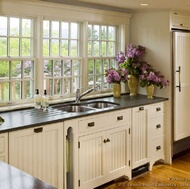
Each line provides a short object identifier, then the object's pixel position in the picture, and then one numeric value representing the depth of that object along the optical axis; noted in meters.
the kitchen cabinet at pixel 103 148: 3.38
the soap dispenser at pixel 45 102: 3.65
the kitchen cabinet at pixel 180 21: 4.45
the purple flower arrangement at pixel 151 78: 4.40
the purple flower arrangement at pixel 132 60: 4.54
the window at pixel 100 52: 4.50
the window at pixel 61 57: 3.96
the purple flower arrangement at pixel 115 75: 4.43
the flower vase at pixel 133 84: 4.65
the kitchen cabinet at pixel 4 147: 2.68
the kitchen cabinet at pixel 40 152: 2.81
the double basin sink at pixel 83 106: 3.87
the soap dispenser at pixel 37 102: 3.64
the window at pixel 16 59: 3.57
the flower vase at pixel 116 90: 4.52
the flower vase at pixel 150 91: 4.50
